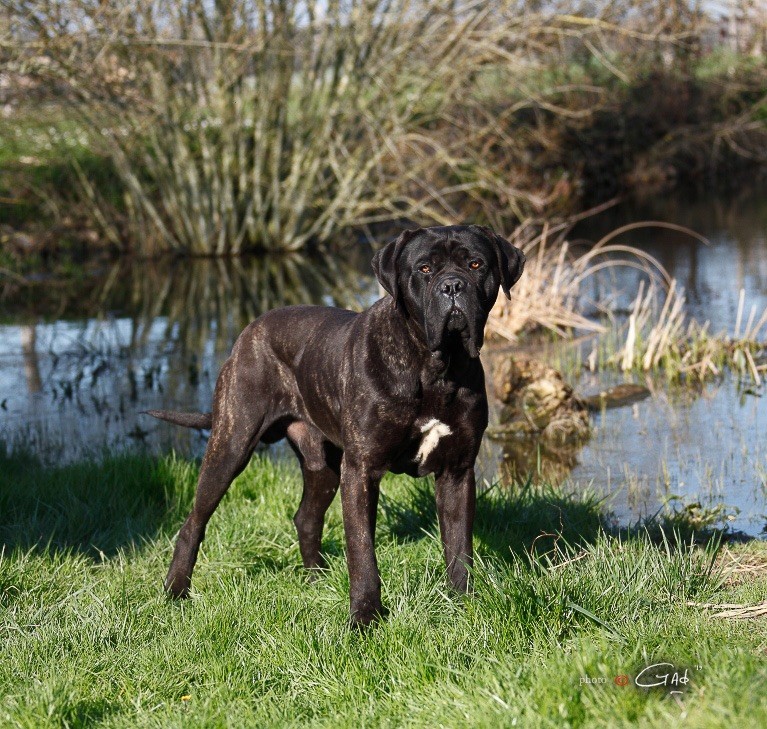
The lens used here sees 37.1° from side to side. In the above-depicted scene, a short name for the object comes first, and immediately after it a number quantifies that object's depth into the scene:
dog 4.65
